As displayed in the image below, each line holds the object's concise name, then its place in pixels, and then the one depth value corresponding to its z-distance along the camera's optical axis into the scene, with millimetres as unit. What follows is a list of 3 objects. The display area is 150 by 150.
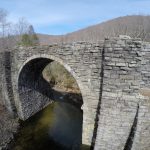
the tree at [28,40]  22650
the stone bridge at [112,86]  7266
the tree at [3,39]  34453
